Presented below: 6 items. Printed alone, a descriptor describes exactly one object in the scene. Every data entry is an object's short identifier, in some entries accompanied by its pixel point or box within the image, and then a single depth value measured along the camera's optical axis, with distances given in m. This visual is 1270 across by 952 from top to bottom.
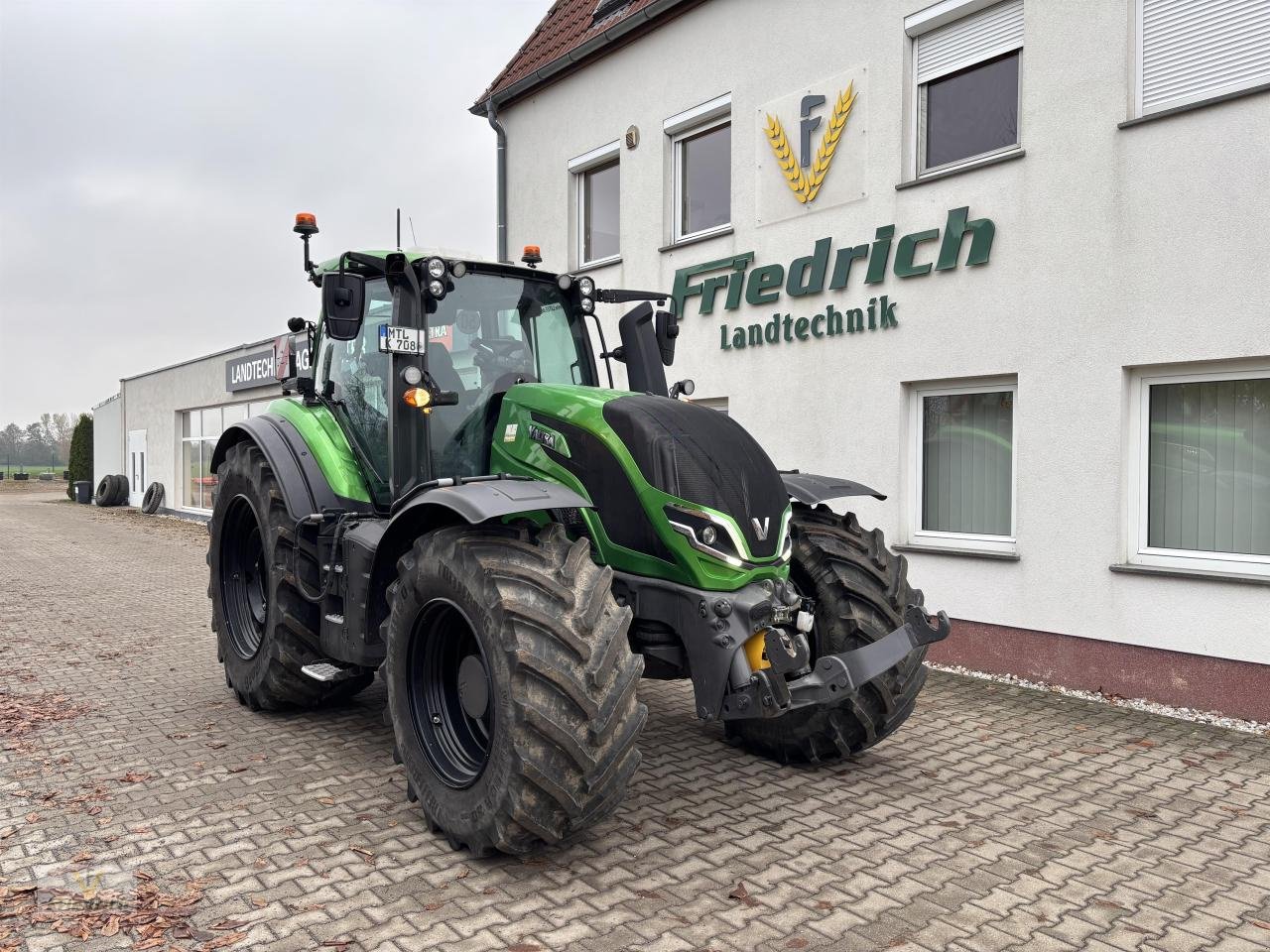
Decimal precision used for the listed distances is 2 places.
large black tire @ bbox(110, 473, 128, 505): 27.56
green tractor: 3.24
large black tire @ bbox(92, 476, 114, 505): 27.48
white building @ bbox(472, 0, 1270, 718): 5.61
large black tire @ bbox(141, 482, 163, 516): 24.44
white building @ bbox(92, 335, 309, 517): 19.89
